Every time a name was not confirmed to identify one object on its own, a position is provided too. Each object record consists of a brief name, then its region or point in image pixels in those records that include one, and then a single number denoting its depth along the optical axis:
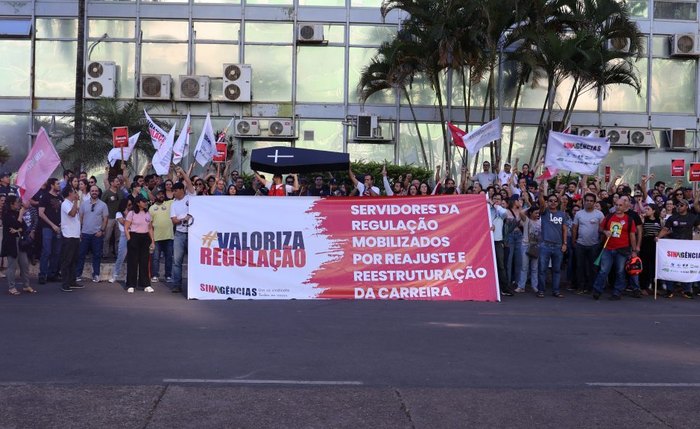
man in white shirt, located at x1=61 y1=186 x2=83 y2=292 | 13.54
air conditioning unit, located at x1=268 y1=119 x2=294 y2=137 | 25.45
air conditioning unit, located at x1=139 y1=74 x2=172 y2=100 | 25.09
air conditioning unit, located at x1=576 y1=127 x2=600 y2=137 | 25.75
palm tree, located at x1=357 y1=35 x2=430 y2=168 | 22.59
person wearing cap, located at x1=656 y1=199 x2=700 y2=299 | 14.66
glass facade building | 25.72
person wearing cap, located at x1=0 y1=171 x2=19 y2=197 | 16.20
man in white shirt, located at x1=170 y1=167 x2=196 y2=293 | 13.35
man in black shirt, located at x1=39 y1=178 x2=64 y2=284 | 14.45
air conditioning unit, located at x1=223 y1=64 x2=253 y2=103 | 25.17
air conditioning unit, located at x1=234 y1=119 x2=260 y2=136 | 25.41
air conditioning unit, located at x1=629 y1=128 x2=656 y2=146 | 25.88
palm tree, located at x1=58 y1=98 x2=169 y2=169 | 22.42
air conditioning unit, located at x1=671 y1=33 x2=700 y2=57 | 25.84
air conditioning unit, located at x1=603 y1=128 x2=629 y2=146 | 25.77
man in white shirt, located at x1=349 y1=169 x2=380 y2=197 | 15.68
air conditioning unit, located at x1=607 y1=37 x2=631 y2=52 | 22.94
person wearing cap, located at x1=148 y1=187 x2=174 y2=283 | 14.14
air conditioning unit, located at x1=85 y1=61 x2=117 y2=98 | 25.08
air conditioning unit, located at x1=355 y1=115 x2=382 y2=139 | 25.17
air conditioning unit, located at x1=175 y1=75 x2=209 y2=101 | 25.27
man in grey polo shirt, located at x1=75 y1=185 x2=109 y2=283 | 14.67
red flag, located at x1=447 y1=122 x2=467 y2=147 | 17.52
